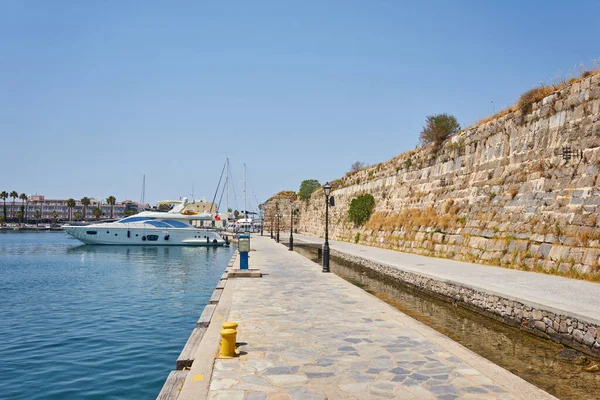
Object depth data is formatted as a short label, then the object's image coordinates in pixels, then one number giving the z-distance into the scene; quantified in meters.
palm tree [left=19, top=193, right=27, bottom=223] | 138.80
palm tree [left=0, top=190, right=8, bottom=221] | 133.88
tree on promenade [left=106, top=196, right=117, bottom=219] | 149.25
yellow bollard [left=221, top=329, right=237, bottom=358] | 6.18
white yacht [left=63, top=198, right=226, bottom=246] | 49.50
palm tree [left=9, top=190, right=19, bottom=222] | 135.62
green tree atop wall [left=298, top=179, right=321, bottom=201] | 75.62
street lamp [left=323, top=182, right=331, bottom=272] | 17.17
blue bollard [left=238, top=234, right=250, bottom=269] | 16.48
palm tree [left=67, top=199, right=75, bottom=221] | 152.04
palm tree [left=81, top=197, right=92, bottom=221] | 149.00
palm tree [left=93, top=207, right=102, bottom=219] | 147.88
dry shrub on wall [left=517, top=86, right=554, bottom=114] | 16.47
